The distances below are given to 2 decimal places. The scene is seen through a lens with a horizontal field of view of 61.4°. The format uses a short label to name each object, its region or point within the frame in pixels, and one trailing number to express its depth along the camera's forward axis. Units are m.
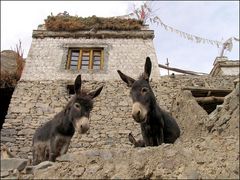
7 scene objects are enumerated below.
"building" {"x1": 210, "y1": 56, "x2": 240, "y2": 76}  11.10
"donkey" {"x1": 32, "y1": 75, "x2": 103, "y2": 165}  3.43
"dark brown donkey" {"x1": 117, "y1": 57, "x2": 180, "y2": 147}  3.39
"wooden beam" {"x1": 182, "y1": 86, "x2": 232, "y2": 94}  6.90
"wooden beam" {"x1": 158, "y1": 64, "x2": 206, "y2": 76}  11.12
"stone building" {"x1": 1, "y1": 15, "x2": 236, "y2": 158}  6.40
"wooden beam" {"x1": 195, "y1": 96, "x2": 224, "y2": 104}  6.55
